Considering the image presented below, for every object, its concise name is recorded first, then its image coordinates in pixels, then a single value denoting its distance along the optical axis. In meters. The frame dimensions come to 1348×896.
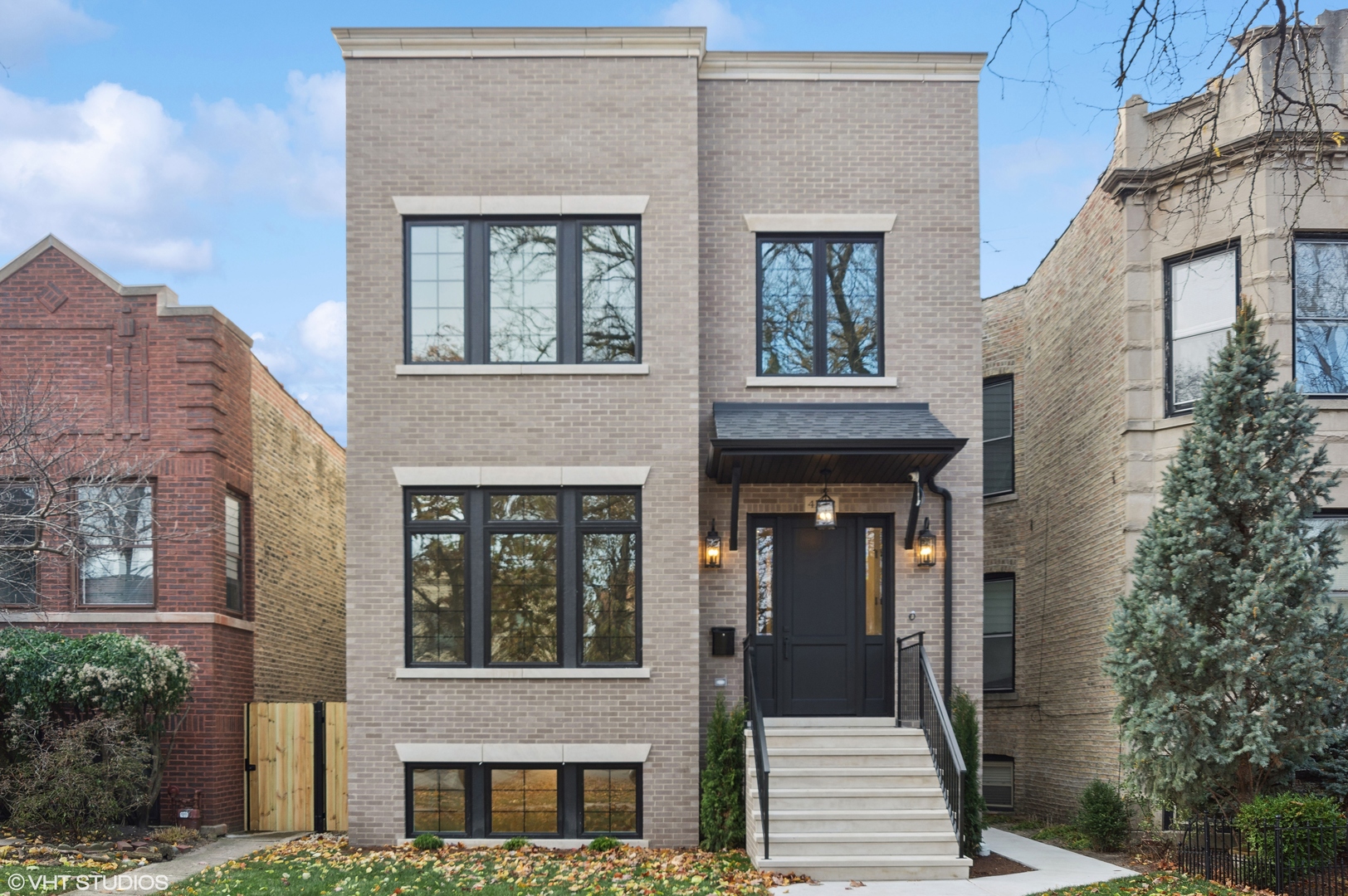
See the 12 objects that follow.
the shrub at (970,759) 10.68
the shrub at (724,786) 10.85
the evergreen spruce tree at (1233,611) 9.56
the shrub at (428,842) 10.95
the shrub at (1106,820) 11.30
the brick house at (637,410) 11.35
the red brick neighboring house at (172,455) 12.80
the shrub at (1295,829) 9.08
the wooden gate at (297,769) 12.91
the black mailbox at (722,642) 11.86
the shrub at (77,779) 10.98
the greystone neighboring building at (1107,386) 11.51
